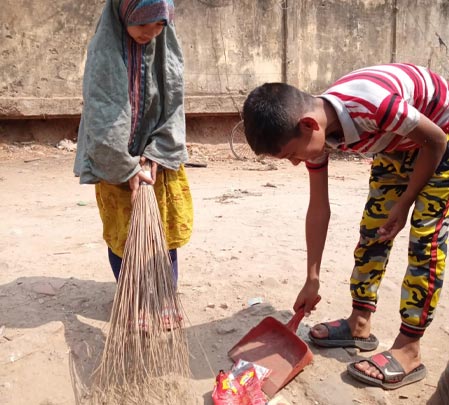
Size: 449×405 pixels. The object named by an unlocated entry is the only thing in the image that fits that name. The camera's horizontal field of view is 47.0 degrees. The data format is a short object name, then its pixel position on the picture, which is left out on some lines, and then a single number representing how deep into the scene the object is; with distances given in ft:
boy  5.53
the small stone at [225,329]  7.73
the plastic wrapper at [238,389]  6.00
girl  6.64
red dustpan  6.52
